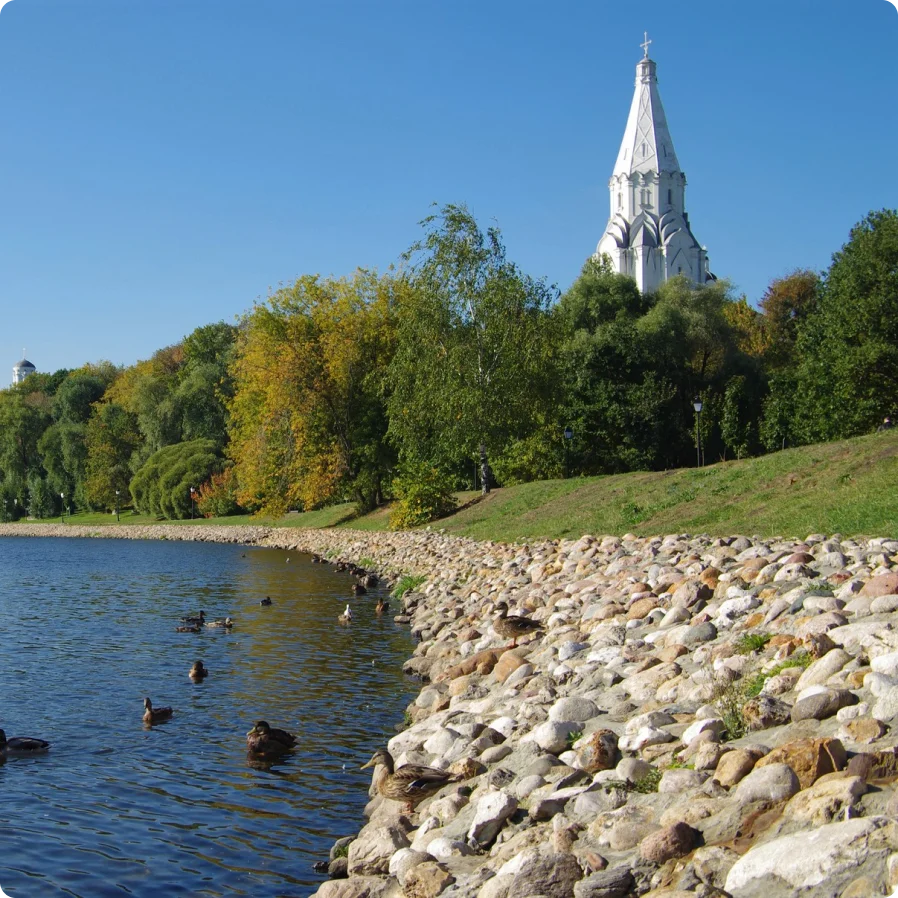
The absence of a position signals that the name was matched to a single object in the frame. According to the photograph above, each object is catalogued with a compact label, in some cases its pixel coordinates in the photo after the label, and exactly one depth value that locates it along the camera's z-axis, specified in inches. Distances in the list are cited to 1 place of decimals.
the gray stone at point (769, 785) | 227.8
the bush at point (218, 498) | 2588.6
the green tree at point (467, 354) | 1569.9
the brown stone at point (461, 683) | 454.6
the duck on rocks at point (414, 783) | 329.4
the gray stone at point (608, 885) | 214.7
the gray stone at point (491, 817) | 269.0
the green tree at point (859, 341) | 1441.9
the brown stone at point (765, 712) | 278.8
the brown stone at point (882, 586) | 364.2
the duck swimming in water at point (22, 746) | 433.1
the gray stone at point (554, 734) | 322.0
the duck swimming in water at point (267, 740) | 418.6
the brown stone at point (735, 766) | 247.0
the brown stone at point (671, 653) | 383.6
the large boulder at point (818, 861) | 186.5
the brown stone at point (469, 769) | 328.8
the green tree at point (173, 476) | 2704.2
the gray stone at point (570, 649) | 451.8
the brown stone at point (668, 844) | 219.6
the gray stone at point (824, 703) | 268.1
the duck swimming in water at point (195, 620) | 811.4
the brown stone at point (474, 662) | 490.6
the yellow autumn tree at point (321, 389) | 1878.7
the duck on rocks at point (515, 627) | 553.3
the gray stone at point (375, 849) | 279.3
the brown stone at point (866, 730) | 240.8
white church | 3855.8
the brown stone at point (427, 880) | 247.1
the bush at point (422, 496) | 1567.4
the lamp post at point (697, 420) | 1380.2
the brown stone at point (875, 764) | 219.9
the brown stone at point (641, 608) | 487.2
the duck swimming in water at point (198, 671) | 599.2
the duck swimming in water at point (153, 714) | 487.2
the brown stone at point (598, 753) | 294.8
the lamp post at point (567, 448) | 1774.4
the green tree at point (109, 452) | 3196.4
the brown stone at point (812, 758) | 230.2
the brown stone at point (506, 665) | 456.8
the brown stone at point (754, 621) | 389.1
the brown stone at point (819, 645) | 315.3
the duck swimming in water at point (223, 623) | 799.7
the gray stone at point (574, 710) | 346.0
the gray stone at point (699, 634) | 397.4
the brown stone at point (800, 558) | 488.1
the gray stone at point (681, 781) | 254.7
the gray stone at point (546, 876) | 223.6
